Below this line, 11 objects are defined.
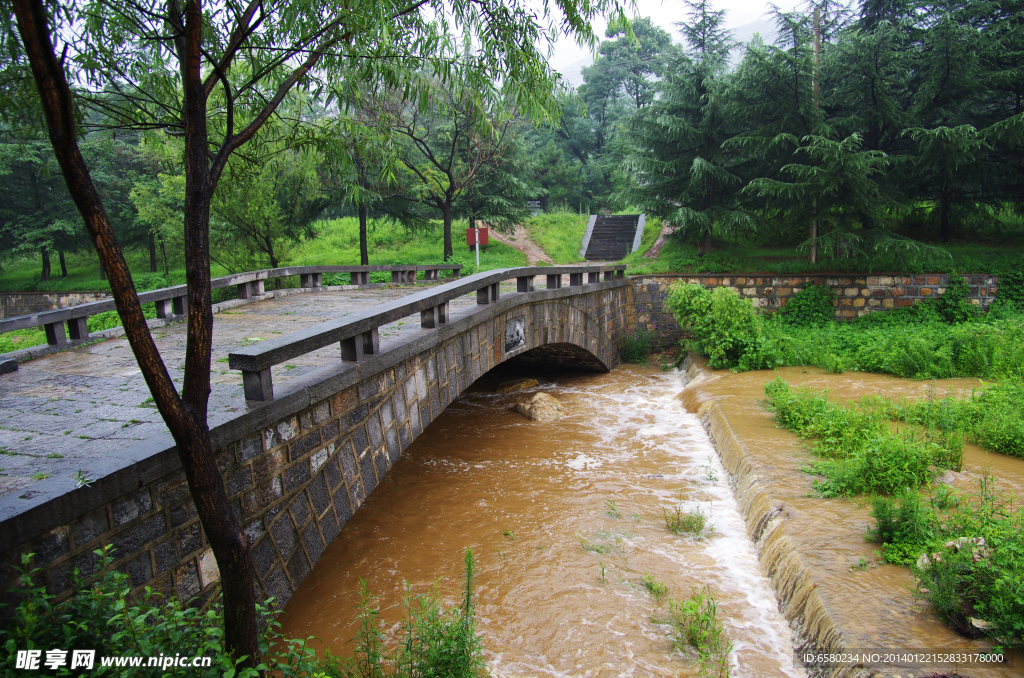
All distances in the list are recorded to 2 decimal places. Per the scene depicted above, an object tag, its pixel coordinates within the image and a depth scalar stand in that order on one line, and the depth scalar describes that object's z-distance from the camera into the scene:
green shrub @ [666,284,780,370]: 12.73
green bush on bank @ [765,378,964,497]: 6.30
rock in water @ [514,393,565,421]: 11.16
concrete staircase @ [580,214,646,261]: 26.59
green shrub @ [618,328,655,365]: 16.17
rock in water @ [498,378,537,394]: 13.52
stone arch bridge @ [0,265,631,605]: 2.81
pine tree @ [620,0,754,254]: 19.16
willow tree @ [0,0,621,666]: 2.45
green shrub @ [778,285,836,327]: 16.41
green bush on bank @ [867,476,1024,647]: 3.91
